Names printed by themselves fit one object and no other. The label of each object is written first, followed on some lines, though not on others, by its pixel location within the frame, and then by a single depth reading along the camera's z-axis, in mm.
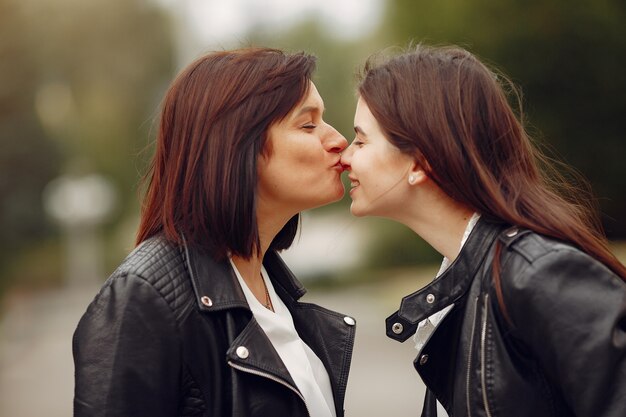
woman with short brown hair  2639
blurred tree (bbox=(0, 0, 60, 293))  16469
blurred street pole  24672
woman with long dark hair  2521
